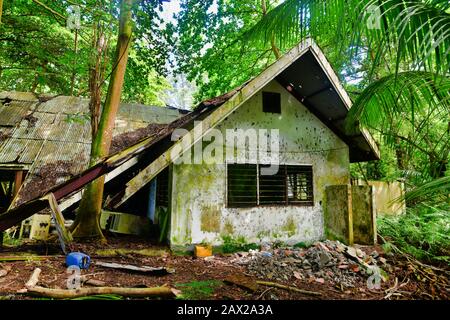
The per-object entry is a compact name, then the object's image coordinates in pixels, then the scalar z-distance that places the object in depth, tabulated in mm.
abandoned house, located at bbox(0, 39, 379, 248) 6594
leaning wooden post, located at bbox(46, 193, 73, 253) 5433
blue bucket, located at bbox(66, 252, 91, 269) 5090
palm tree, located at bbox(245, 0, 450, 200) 2211
